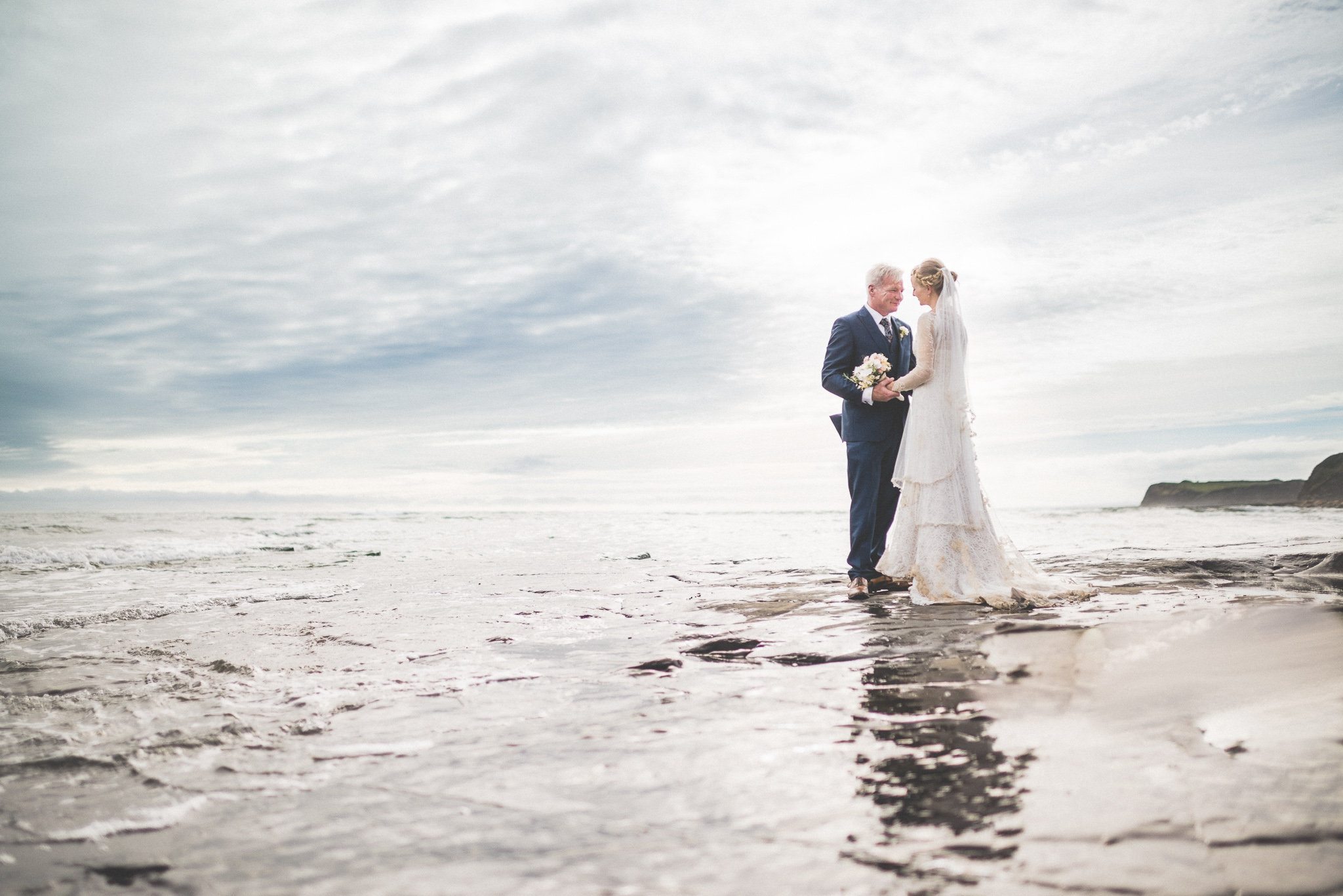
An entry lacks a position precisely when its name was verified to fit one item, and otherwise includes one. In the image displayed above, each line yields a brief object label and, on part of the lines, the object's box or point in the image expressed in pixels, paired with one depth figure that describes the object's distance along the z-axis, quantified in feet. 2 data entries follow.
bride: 19.26
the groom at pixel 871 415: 21.52
